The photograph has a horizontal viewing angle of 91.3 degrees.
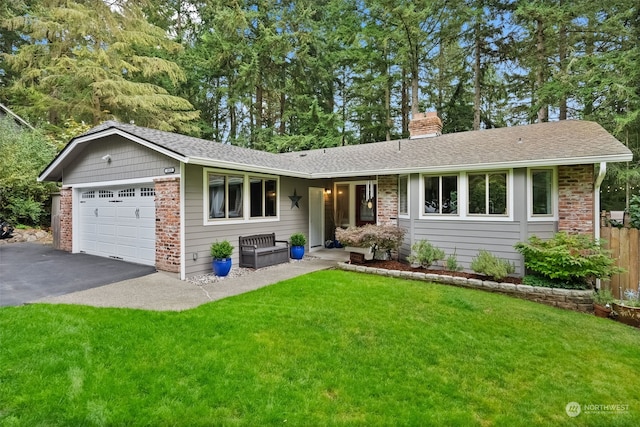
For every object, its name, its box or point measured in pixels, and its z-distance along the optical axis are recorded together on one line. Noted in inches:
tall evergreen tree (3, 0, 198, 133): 535.8
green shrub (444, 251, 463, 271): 306.8
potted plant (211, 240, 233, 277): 285.1
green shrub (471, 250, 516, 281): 265.1
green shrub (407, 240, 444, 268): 309.4
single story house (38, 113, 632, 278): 278.7
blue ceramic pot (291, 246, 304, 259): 378.0
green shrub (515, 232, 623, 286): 235.5
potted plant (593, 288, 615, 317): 219.5
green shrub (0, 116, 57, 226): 466.6
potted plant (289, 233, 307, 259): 376.5
